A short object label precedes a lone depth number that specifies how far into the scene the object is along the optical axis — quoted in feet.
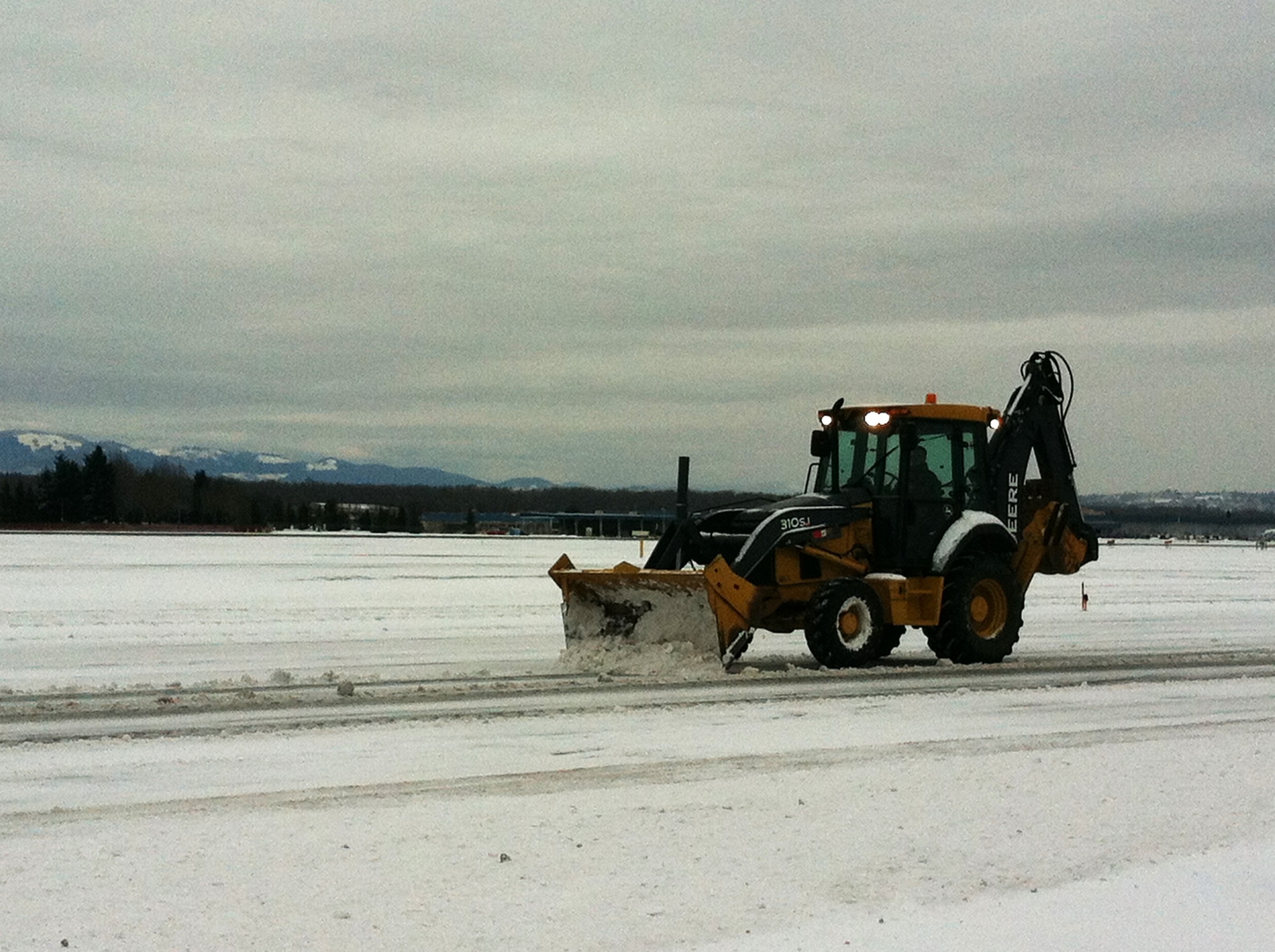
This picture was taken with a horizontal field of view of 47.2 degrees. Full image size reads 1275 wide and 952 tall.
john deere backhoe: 45.85
